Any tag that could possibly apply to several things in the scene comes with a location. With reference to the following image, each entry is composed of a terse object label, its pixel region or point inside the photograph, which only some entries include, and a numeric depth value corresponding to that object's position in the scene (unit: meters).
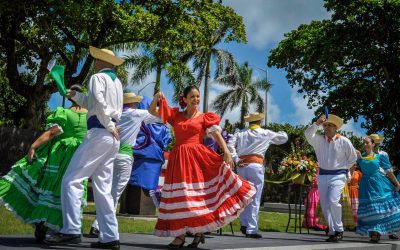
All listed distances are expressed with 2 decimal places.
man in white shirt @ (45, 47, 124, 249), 5.64
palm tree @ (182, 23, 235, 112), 39.69
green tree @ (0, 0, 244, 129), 20.86
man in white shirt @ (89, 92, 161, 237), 7.05
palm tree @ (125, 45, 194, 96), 24.34
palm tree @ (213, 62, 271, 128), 55.91
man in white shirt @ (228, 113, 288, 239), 9.45
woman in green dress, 5.99
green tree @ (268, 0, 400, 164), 27.19
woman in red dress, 6.37
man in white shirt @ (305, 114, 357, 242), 9.38
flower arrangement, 13.05
